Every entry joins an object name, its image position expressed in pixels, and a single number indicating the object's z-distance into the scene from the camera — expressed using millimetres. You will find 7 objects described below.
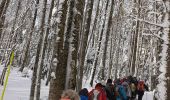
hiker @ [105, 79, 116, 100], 12164
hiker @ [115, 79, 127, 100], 13055
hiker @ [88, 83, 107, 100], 10828
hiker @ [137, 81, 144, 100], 15734
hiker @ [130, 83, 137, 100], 15241
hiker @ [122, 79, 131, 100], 13750
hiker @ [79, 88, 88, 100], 9516
